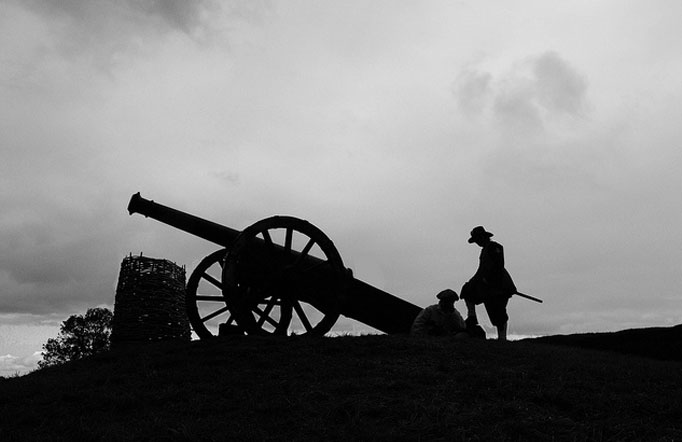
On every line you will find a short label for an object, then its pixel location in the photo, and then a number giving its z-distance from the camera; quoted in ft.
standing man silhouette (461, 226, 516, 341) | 39.37
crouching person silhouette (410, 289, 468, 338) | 37.96
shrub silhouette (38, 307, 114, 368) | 94.32
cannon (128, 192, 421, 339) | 35.24
